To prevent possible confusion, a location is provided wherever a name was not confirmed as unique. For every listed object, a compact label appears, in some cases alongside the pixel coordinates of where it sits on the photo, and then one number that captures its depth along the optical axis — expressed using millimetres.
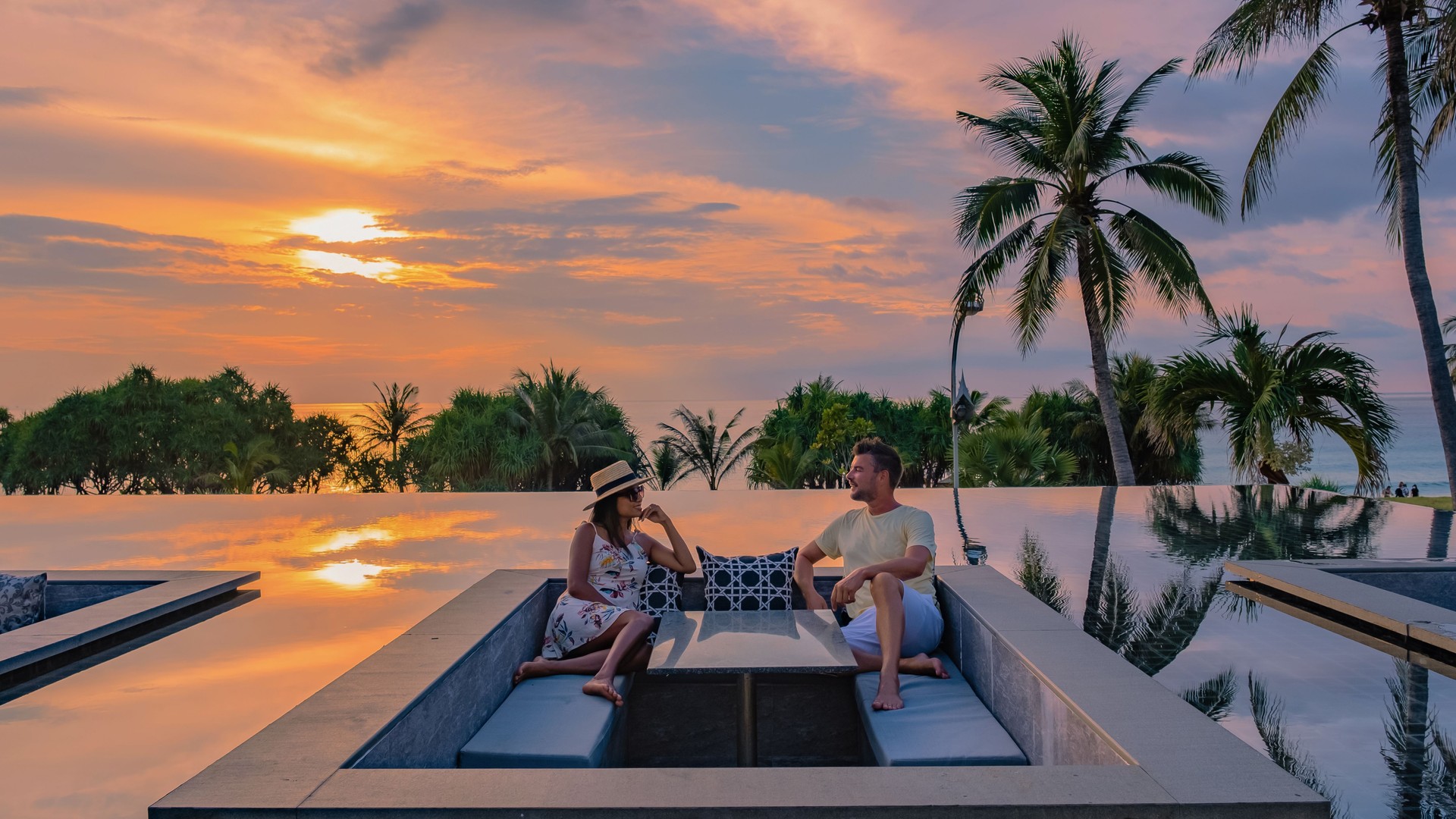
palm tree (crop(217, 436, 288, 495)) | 26344
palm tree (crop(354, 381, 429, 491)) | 27953
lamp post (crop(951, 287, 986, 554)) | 12086
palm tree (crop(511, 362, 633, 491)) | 24547
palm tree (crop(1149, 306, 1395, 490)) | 13508
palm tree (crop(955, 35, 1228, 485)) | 16438
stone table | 3006
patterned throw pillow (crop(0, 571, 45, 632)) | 4746
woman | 3654
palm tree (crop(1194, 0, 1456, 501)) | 12969
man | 3516
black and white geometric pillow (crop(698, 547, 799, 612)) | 4270
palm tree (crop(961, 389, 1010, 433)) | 21906
